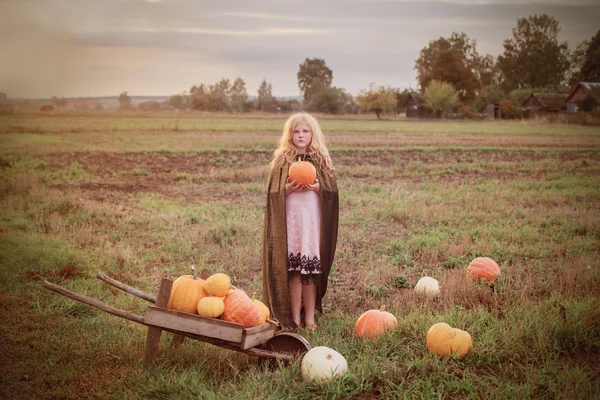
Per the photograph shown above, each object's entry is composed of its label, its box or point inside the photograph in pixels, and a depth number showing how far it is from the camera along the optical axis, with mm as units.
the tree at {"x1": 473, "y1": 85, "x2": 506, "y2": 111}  44844
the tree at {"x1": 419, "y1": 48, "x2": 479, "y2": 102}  68250
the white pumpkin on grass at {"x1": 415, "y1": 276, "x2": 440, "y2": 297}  6020
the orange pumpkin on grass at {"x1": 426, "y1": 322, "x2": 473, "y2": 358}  4270
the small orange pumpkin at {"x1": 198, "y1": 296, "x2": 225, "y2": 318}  4070
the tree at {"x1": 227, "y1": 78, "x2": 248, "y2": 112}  76256
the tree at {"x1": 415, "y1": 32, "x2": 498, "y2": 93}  60575
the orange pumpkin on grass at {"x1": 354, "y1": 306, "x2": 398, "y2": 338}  4734
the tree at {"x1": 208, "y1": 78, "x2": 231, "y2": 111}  72312
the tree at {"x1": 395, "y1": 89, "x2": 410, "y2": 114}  88062
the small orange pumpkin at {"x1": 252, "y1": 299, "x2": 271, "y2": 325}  4361
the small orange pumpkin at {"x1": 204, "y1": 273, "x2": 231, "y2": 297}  4172
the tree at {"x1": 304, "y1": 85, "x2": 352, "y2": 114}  75625
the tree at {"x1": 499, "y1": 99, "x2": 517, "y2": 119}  41612
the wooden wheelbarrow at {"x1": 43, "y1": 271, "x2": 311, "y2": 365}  3918
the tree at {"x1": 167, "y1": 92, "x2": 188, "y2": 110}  72275
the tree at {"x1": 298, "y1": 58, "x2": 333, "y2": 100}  99938
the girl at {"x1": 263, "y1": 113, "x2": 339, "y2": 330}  5289
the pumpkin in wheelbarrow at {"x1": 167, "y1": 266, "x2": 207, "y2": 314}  4172
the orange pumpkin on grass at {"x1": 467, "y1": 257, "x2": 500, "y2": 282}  6500
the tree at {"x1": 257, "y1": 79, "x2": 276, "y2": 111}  77544
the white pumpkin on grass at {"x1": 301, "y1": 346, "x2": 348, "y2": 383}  3811
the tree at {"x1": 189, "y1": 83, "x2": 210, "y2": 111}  71712
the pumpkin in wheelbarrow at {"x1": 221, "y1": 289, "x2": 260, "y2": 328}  4148
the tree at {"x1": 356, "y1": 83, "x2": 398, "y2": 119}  83312
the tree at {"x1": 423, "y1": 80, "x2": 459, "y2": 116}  69375
